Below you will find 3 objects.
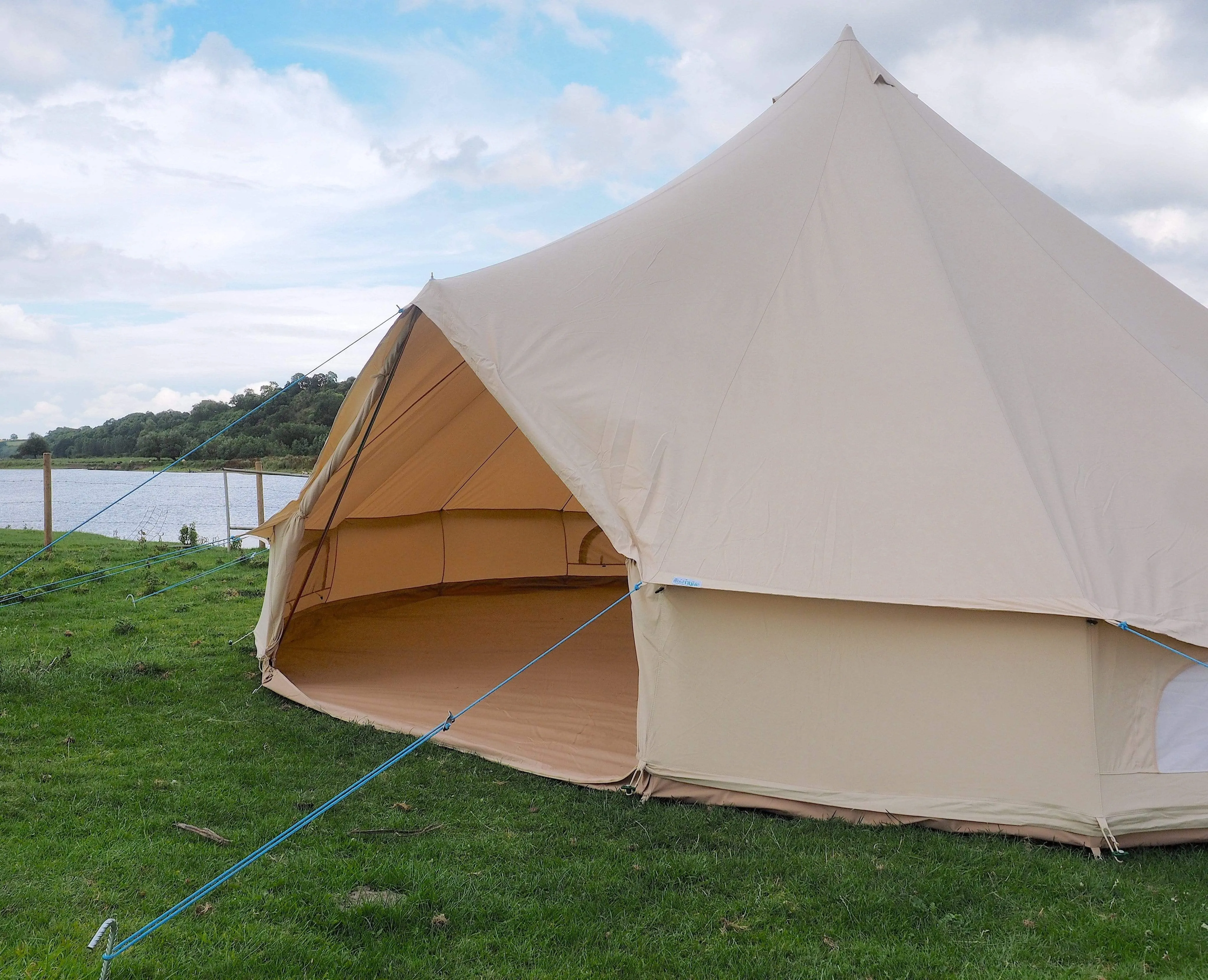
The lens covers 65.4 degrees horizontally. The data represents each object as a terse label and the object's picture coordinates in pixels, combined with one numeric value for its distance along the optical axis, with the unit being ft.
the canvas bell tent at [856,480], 9.94
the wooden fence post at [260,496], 32.40
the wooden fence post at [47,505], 29.81
